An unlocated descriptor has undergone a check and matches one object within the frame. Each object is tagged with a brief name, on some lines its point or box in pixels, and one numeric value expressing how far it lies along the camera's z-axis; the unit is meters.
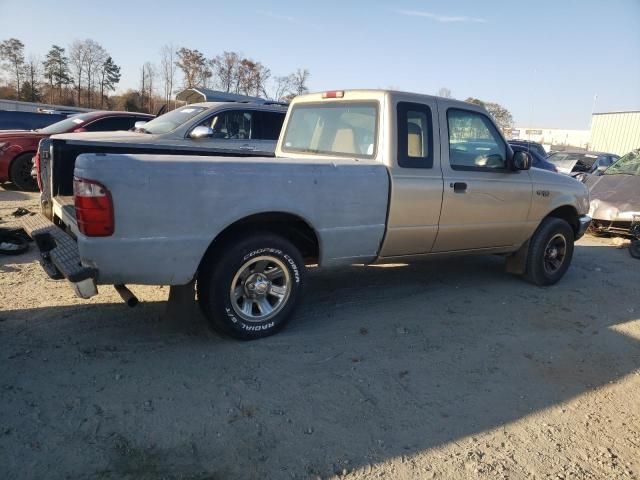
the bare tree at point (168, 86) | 51.84
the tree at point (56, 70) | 52.06
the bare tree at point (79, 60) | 53.38
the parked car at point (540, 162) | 12.26
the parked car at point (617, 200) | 8.56
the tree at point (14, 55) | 50.16
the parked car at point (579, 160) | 17.88
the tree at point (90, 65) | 53.68
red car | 9.54
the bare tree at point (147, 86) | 52.54
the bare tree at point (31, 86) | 48.97
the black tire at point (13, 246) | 5.52
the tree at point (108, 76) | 54.56
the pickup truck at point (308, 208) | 3.16
